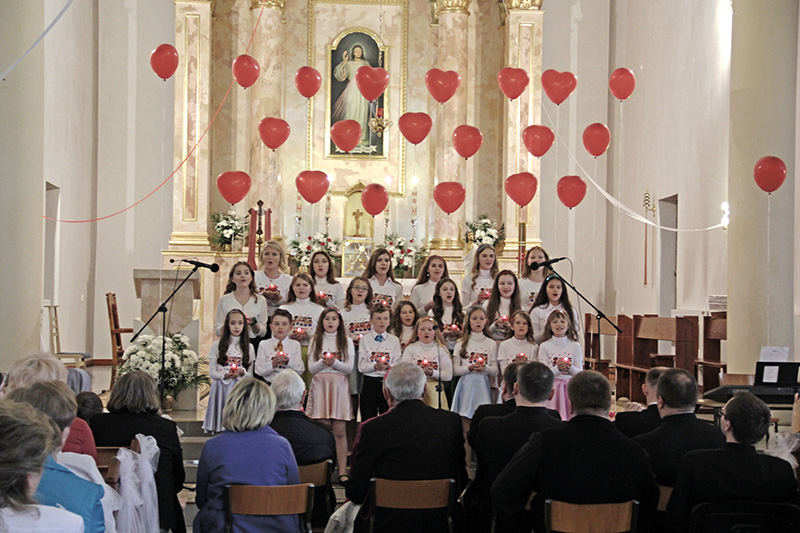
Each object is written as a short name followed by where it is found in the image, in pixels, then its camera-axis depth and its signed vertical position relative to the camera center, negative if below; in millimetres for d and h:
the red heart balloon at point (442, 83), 11281 +2313
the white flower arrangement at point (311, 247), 13531 +243
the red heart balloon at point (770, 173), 8109 +900
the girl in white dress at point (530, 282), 8445 -144
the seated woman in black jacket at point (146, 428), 4578 -870
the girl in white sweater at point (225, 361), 7020 -792
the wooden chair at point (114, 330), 12445 -1005
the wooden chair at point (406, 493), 4094 -1055
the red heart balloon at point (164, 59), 10703 +2412
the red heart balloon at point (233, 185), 10820 +926
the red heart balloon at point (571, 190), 11141 +975
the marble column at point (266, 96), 14320 +2698
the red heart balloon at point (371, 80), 10797 +2234
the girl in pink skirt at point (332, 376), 7016 -898
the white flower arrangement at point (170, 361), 7844 -903
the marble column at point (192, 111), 14133 +2374
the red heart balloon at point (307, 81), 10992 +2259
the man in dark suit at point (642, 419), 4770 -814
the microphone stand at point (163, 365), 7205 -885
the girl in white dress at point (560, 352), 7156 -690
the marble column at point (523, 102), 14422 +2684
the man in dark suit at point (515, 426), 4406 -793
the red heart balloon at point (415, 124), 11031 +1741
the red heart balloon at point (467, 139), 11352 +1614
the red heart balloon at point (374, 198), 10836 +803
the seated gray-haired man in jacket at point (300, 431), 4586 -873
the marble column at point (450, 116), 14477 +2456
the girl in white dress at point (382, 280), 8344 -152
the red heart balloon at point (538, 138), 11352 +1645
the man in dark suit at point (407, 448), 4327 -897
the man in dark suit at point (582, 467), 3826 -861
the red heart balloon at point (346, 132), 11305 +1667
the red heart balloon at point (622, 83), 10984 +2301
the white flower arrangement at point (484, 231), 13742 +546
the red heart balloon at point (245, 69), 11070 +2392
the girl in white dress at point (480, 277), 8445 -107
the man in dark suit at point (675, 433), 4246 -783
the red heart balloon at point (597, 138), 11133 +1637
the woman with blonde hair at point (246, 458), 4121 -917
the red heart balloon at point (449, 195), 10984 +865
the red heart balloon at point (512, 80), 11281 +2361
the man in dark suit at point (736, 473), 3705 -847
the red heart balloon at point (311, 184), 11102 +979
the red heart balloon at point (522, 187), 11180 +1001
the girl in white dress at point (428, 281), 8547 -155
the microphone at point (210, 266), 7051 -41
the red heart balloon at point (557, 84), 11094 +2297
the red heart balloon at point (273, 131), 10922 +1611
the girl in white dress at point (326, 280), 8352 -162
